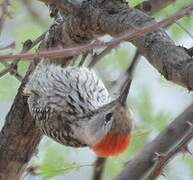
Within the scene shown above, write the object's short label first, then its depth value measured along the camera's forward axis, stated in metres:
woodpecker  5.02
